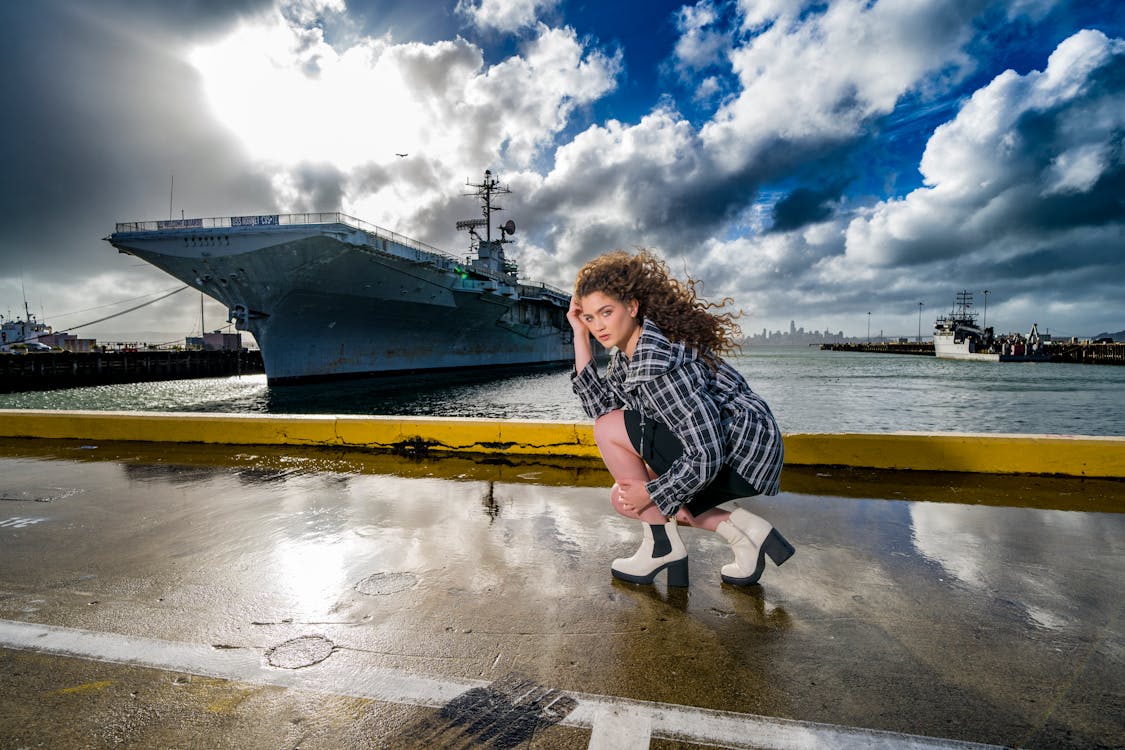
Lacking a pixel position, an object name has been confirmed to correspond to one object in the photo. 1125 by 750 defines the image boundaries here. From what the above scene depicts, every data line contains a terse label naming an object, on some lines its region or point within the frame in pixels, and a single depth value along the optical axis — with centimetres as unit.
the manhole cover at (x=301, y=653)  159
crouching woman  180
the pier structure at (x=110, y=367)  2961
